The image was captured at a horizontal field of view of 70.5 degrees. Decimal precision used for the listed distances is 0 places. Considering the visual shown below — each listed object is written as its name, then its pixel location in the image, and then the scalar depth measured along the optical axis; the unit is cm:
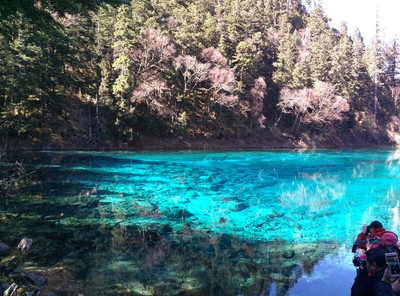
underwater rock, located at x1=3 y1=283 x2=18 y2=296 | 336
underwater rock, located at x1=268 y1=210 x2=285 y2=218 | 951
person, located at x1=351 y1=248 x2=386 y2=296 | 269
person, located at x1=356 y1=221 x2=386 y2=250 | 355
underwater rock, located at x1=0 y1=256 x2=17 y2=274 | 439
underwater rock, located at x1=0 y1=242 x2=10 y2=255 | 546
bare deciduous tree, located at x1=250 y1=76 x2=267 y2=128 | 3497
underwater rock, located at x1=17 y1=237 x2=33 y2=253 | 578
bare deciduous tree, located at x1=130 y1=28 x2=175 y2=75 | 2689
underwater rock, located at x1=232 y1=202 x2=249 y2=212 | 1013
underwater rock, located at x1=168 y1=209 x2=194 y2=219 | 901
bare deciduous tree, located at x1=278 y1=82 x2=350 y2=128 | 3662
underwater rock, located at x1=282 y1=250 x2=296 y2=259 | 637
